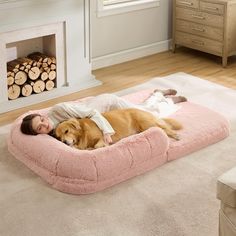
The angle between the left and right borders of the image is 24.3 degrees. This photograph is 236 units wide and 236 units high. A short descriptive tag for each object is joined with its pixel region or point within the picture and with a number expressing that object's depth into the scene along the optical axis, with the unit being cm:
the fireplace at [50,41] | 419
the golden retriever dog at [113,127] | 339
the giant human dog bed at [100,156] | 311
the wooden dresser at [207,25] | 528
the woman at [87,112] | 342
